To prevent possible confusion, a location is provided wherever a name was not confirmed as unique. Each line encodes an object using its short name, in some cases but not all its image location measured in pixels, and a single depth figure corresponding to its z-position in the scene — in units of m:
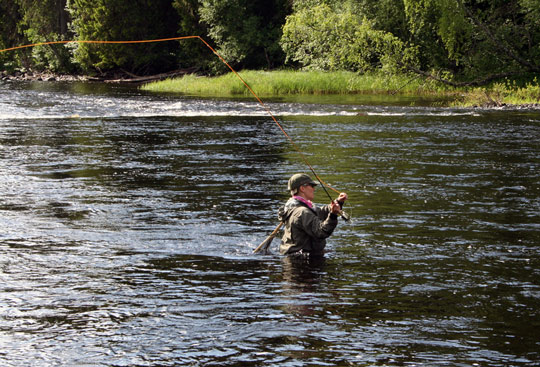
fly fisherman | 8.69
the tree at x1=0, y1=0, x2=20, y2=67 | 80.94
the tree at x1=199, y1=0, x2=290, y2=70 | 55.72
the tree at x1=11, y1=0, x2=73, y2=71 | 71.00
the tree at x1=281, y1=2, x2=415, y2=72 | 35.00
